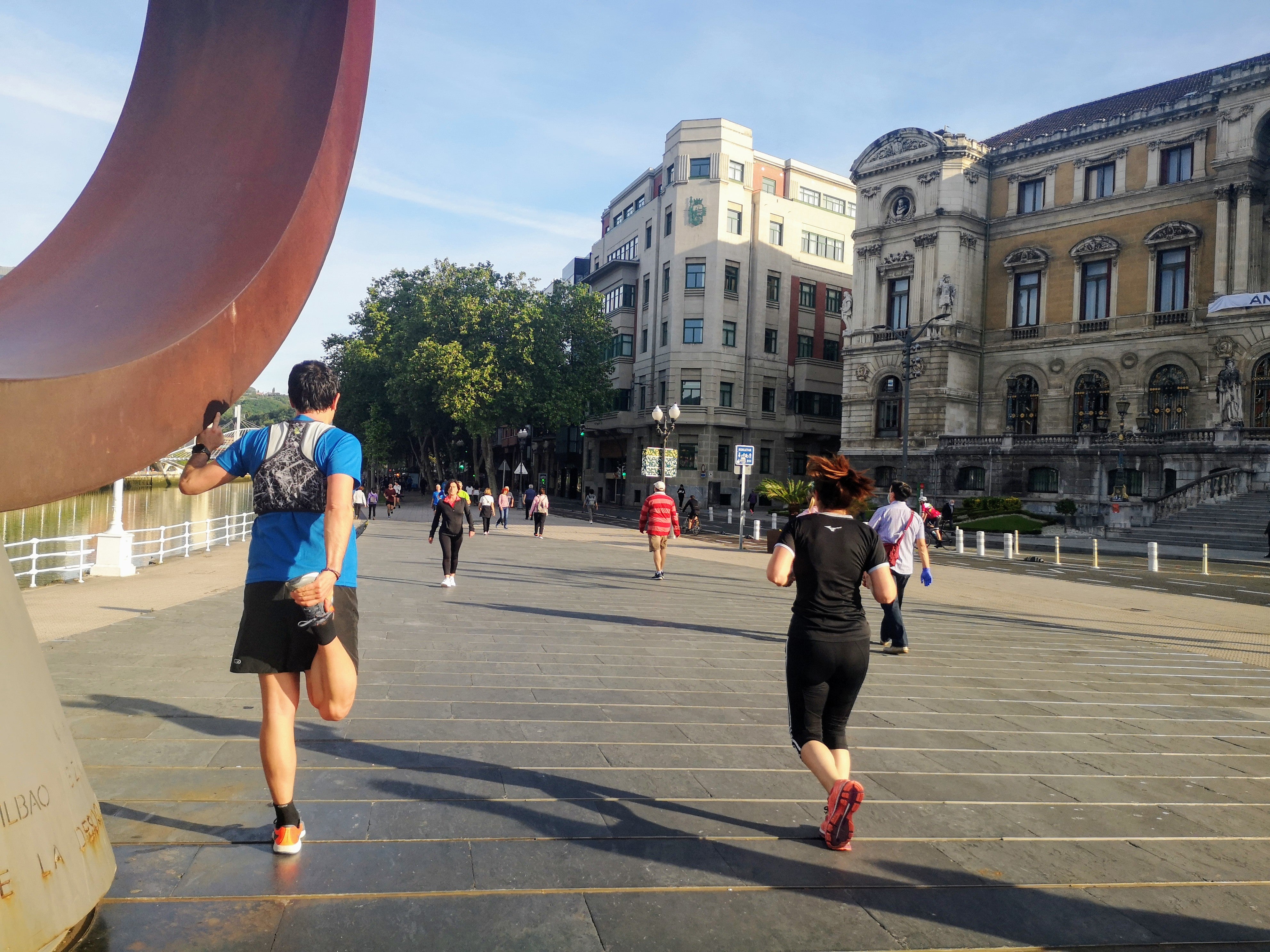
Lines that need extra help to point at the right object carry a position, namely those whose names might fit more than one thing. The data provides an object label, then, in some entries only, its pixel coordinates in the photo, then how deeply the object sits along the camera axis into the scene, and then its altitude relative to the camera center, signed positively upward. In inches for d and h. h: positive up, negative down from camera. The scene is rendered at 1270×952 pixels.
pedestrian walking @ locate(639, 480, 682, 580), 588.4 -23.6
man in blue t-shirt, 133.8 -14.8
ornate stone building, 1422.2 +377.5
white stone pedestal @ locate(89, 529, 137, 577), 525.3 -53.4
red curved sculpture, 122.7 +37.8
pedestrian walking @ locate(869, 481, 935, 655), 350.0 -19.6
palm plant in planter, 979.9 -2.0
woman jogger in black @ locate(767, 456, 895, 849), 156.7 -23.9
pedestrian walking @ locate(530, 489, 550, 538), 1072.8 -38.7
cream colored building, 2022.6 +427.3
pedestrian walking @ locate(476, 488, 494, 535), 1062.4 -34.7
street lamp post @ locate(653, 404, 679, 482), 1091.3 +83.1
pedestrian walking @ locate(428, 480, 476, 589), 505.7 -28.1
